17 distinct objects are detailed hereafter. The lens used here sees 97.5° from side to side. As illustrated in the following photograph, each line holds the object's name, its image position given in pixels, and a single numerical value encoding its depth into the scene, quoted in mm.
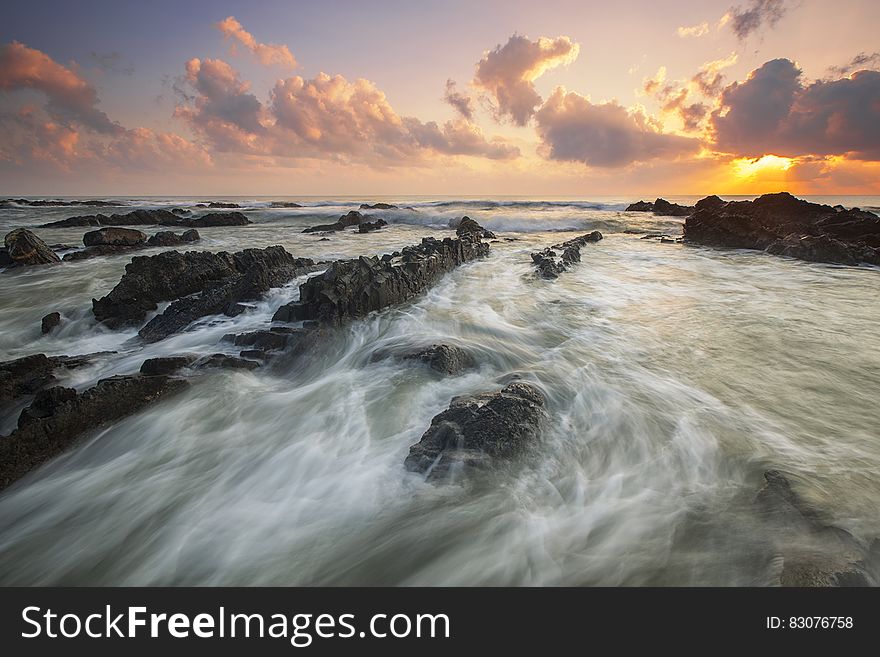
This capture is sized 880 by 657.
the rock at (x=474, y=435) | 3252
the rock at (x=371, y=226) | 24406
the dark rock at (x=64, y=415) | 3514
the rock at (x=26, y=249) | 11945
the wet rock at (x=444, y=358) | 5074
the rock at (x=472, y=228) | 21764
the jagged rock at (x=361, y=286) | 6617
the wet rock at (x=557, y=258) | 11805
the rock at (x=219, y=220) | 28164
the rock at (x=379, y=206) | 45250
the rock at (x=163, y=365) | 4852
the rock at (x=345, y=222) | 25281
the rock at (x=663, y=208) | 39609
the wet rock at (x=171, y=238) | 16594
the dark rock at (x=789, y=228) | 13938
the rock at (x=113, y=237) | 14992
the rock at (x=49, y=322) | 6844
